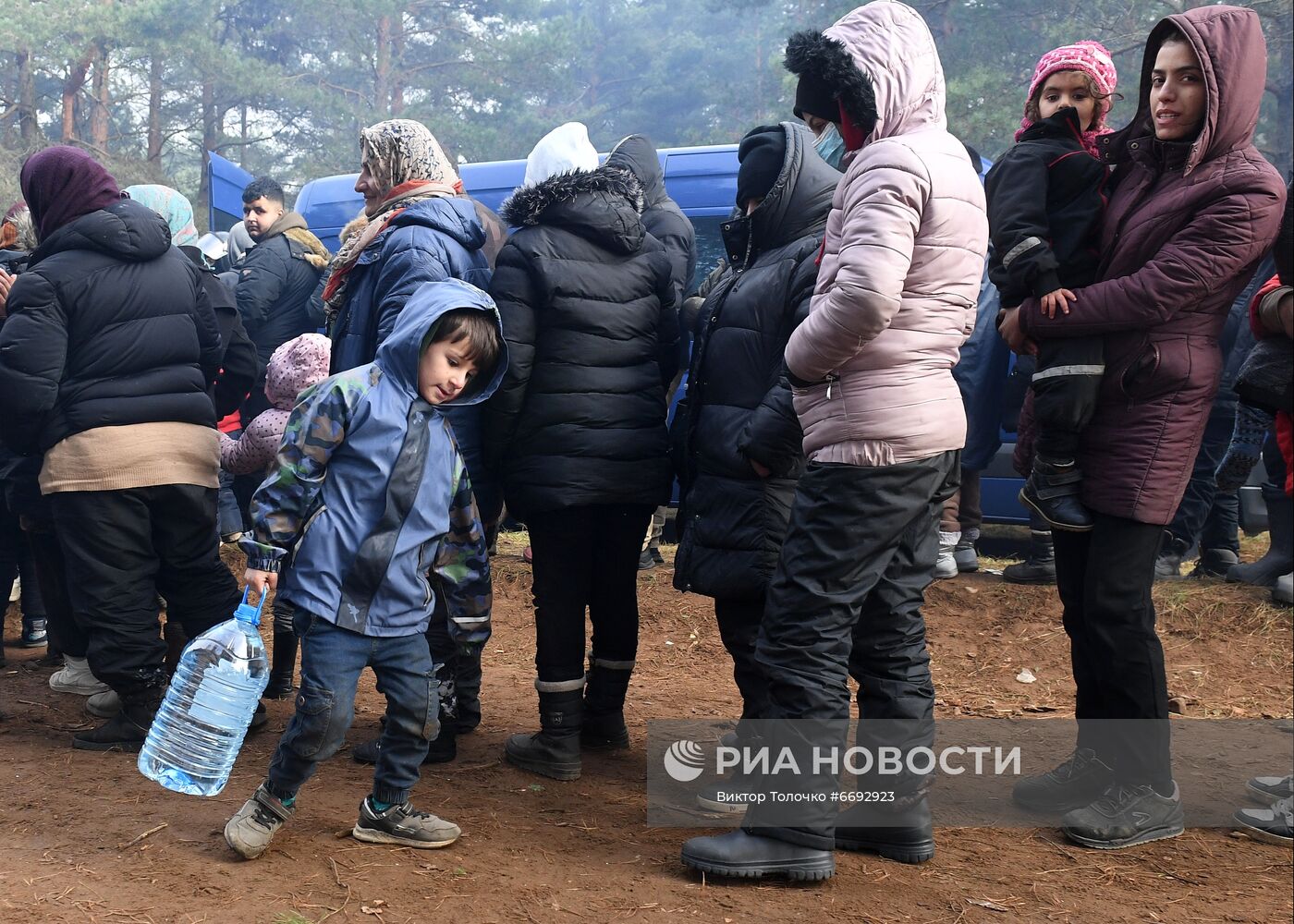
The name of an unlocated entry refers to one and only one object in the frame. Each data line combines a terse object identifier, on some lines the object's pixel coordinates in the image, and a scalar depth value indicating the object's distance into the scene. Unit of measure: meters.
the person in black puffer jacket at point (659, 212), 5.46
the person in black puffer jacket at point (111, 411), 4.49
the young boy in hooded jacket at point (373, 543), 3.41
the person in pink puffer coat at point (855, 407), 3.31
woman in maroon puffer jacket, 3.54
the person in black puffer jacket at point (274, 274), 7.89
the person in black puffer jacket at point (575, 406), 4.20
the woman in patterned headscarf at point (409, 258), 4.28
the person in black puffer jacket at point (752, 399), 3.75
